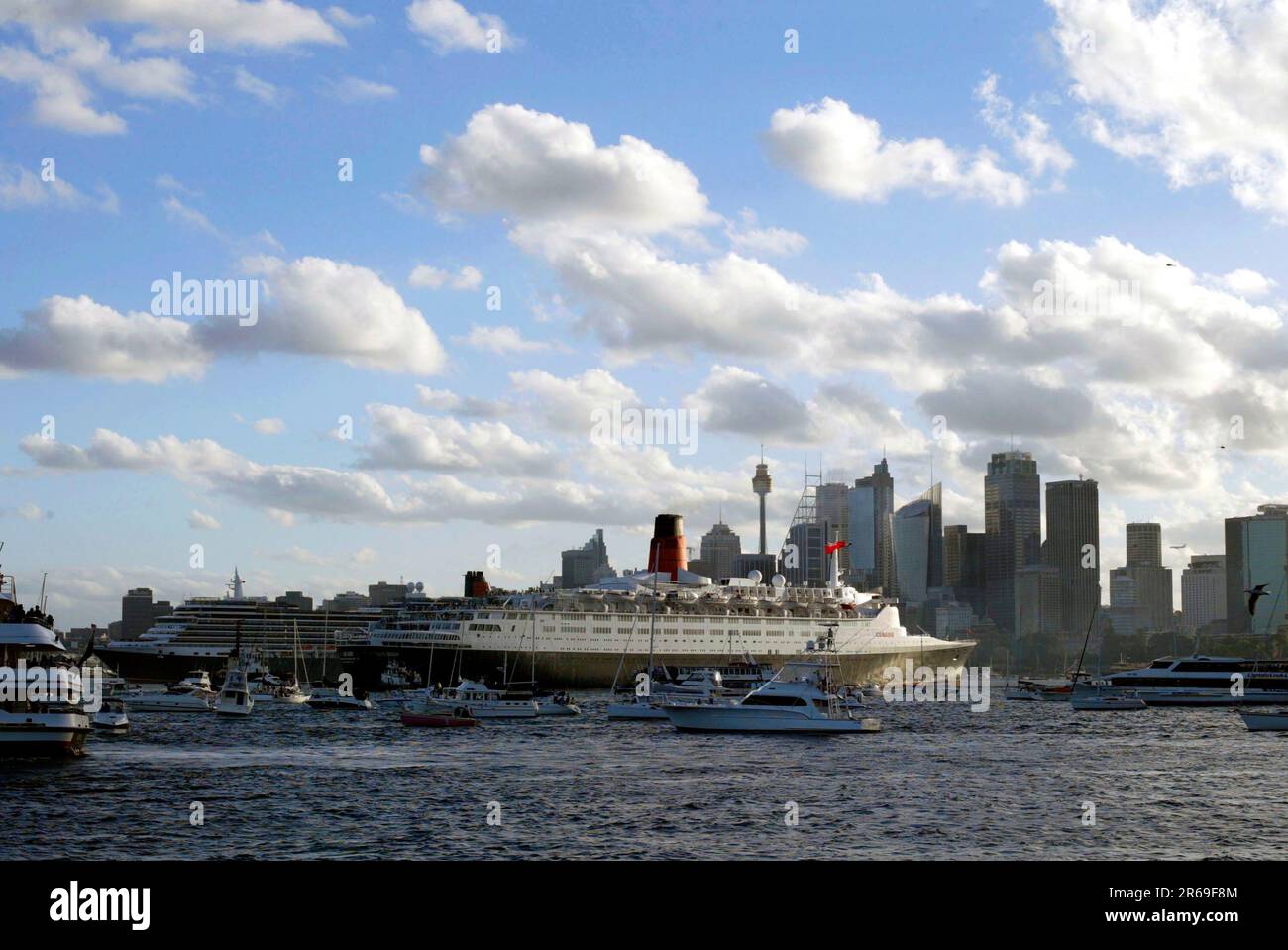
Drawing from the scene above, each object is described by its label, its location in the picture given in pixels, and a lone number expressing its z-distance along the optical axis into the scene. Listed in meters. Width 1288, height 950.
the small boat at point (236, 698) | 101.62
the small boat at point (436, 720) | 88.88
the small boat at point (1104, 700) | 123.94
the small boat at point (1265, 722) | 90.94
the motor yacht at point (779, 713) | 78.25
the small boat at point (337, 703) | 116.12
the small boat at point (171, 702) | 114.31
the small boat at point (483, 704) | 95.06
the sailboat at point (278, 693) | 121.62
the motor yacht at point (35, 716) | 52.25
